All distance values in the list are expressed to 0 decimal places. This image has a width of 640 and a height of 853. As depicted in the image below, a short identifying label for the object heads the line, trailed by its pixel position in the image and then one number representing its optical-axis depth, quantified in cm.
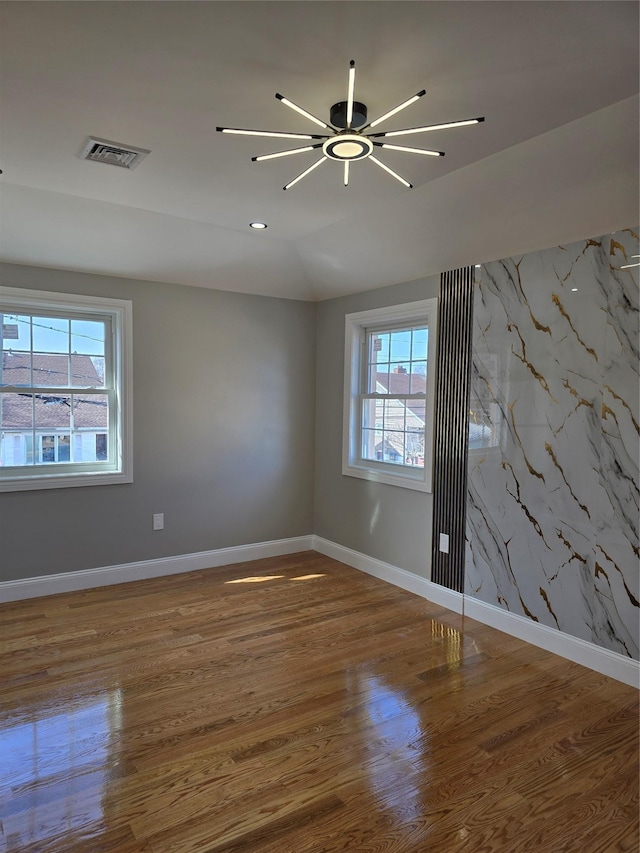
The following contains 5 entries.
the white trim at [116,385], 373
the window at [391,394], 402
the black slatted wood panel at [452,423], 364
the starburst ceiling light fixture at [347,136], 193
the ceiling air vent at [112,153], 251
